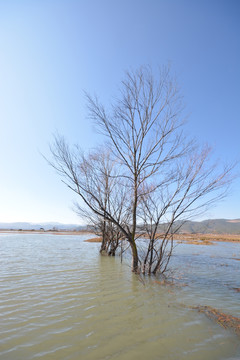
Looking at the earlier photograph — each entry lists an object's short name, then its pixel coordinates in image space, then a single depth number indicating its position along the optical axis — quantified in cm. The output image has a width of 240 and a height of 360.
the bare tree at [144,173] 692
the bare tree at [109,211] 751
